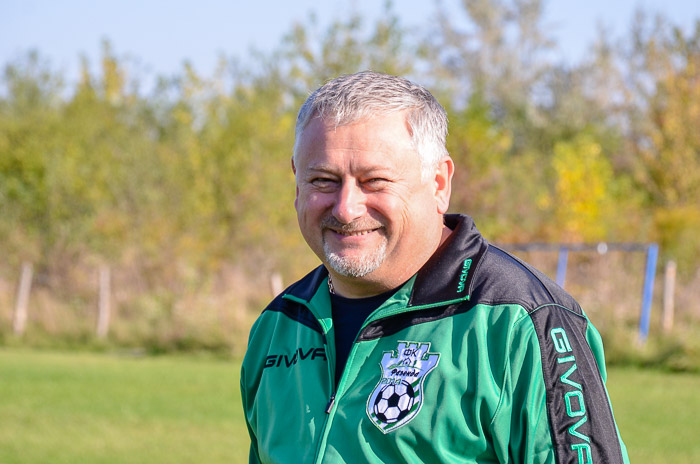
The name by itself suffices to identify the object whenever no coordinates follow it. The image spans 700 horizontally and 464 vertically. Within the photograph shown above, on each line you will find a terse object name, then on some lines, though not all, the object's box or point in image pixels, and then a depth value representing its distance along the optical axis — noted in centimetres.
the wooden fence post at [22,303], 2209
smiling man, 231
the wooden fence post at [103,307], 2164
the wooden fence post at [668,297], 1788
